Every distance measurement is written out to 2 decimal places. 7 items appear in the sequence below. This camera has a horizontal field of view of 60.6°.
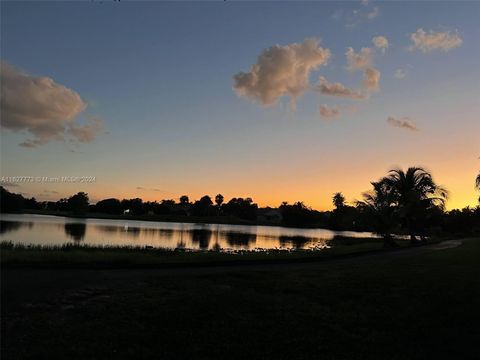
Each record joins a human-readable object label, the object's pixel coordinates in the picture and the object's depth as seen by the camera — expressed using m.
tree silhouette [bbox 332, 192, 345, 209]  142.05
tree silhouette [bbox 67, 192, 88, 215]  114.00
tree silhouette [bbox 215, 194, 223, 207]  181.39
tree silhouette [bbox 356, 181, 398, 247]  35.34
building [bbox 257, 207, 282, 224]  180.38
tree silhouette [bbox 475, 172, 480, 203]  27.75
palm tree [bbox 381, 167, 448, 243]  38.12
